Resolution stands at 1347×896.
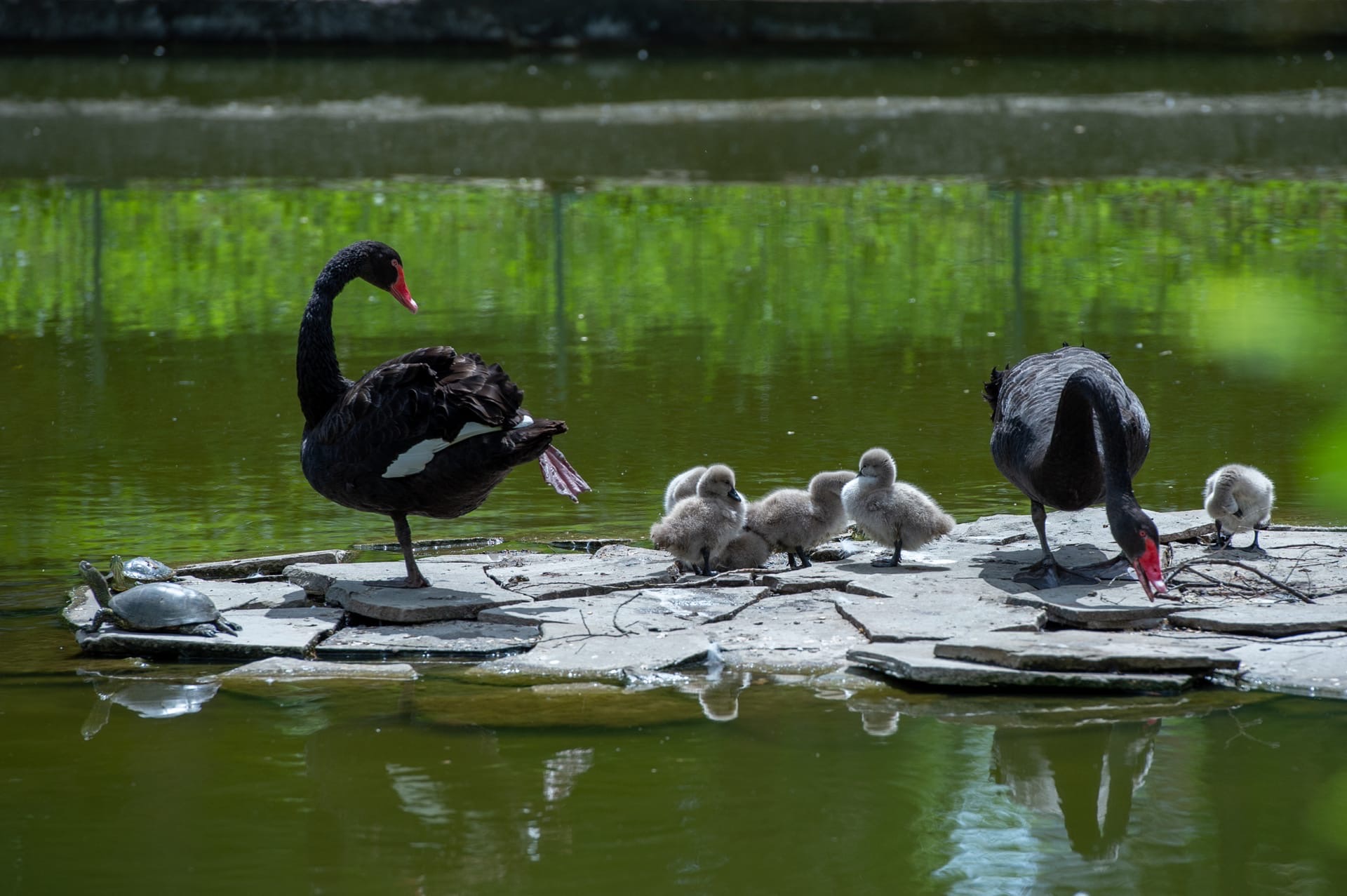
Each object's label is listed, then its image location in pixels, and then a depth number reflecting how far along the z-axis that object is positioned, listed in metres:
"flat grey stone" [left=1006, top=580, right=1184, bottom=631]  11.42
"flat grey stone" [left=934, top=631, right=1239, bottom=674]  10.50
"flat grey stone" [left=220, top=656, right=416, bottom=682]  11.16
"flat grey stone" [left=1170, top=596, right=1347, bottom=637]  11.22
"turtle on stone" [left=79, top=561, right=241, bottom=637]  11.68
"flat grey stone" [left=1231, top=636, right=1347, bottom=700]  10.34
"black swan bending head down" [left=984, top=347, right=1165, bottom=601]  11.34
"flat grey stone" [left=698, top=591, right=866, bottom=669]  11.30
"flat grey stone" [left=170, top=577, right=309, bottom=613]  12.79
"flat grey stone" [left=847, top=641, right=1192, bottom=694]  10.39
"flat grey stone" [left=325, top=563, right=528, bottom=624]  12.10
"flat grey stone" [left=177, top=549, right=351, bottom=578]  13.73
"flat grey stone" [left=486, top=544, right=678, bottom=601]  12.92
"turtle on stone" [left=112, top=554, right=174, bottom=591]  12.78
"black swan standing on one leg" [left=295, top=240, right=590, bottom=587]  12.24
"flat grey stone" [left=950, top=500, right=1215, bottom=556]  13.98
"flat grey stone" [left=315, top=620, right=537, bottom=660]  11.52
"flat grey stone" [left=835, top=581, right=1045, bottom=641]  11.52
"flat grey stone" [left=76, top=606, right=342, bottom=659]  11.57
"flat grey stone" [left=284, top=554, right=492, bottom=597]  12.77
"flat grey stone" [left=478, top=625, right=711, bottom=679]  11.12
